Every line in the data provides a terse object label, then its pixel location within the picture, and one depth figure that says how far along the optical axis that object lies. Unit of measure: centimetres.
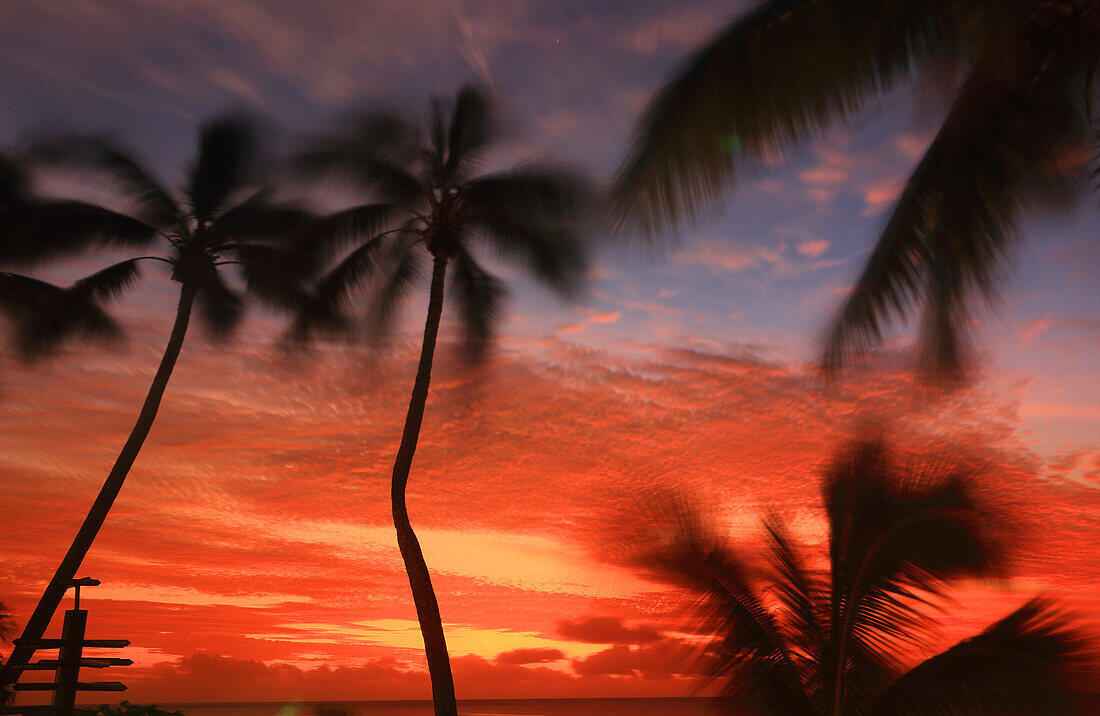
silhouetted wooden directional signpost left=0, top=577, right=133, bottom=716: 1076
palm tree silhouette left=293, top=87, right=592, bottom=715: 1755
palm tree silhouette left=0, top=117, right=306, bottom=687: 1973
